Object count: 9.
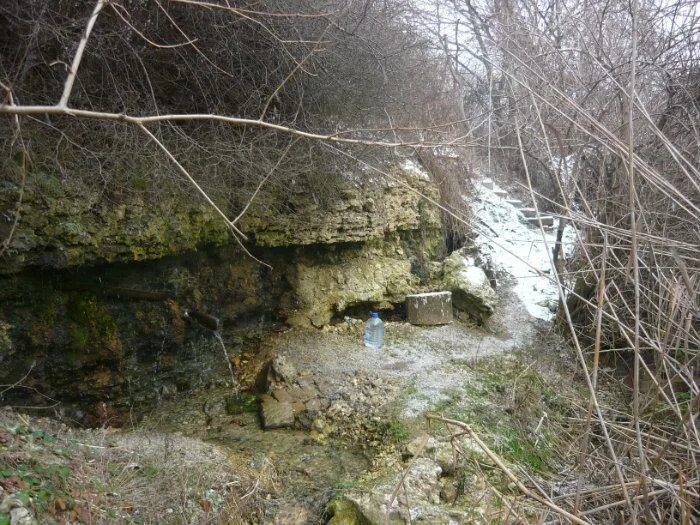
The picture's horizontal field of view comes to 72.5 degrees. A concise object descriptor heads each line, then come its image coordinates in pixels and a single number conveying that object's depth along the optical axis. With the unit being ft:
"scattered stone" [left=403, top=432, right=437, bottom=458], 11.57
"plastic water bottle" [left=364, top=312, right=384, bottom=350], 17.15
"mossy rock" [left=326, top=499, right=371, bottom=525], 9.52
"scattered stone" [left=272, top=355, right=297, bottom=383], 14.57
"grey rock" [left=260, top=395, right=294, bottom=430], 13.30
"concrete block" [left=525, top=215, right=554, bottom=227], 29.99
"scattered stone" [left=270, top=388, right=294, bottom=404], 13.98
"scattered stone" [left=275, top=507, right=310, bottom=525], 9.95
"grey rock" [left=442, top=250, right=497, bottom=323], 19.49
